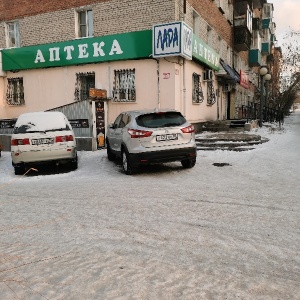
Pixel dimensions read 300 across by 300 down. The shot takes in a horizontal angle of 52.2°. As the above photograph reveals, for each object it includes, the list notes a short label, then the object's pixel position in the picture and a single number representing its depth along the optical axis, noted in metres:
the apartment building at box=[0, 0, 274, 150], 12.40
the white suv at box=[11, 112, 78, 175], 7.95
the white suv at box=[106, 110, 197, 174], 7.32
